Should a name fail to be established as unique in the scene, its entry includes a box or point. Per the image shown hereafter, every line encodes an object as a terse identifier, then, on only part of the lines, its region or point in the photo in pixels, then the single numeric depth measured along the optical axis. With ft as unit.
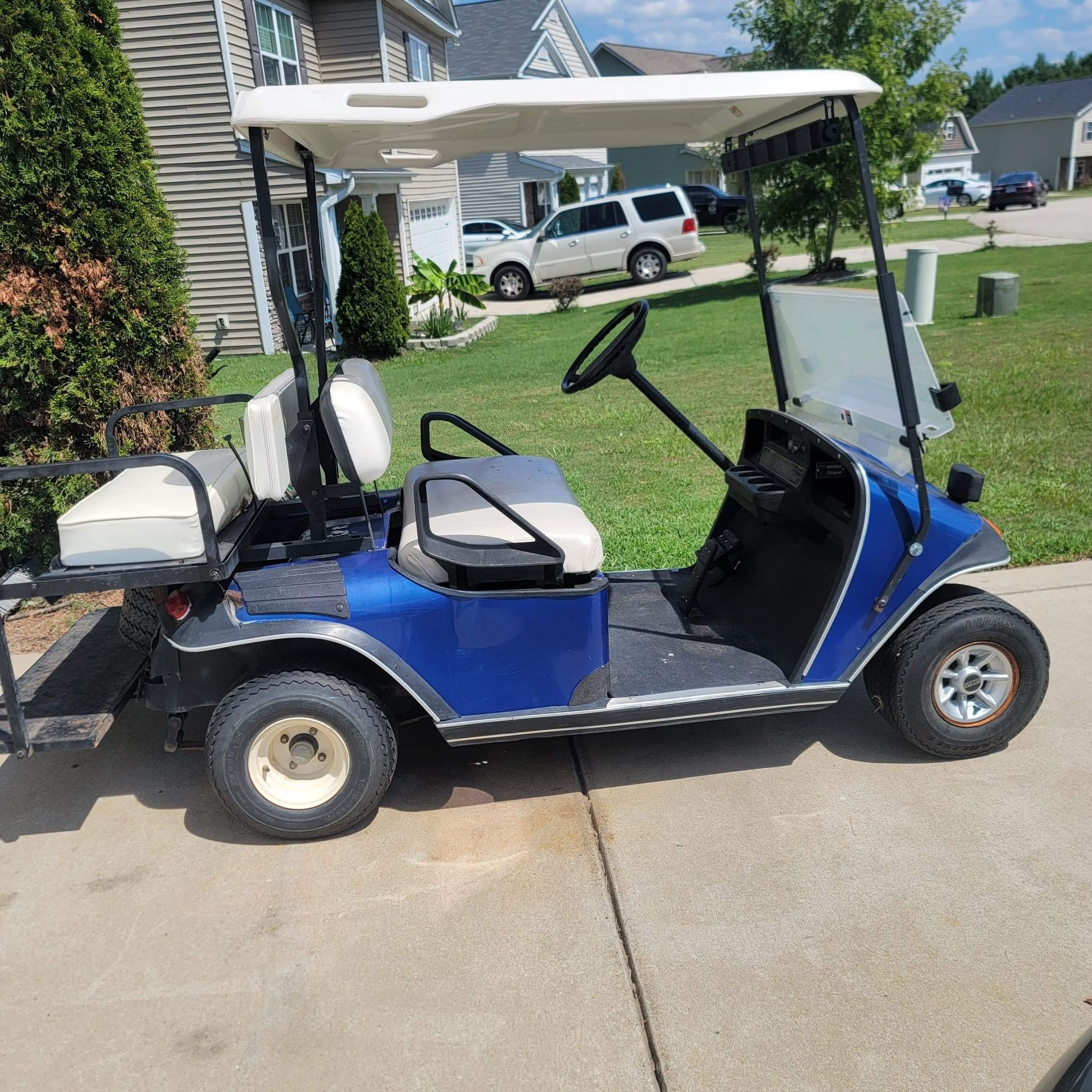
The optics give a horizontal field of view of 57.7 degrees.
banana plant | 44.75
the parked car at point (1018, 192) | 113.39
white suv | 61.21
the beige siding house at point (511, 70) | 89.56
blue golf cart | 9.14
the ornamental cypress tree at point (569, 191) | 91.81
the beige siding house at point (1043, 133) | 180.45
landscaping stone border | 42.29
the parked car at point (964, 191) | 137.18
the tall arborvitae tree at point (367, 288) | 39.58
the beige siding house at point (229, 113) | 39.60
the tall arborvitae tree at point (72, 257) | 13.84
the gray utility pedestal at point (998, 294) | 38.14
